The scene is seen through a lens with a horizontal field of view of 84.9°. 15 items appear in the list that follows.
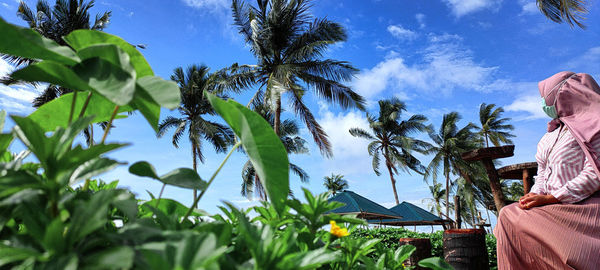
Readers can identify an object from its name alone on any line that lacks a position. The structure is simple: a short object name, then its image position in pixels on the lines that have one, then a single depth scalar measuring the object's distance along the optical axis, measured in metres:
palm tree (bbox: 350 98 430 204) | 23.77
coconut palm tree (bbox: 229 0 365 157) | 13.43
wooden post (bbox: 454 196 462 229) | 5.93
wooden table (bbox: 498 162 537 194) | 3.98
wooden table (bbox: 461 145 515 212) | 3.95
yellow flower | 0.68
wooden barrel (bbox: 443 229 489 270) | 3.17
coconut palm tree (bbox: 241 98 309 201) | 20.41
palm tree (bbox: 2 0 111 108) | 14.55
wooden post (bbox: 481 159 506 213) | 4.33
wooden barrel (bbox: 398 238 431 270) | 3.16
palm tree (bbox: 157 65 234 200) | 19.70
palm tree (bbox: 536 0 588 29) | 6.58
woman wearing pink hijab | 1.92
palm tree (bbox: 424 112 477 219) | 24.20
